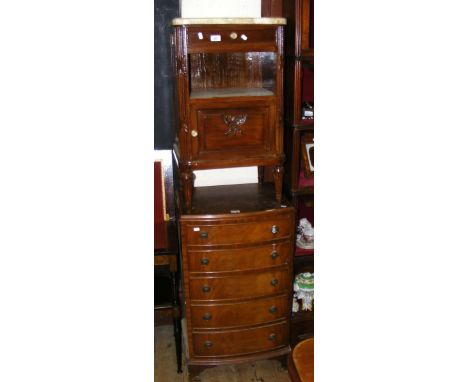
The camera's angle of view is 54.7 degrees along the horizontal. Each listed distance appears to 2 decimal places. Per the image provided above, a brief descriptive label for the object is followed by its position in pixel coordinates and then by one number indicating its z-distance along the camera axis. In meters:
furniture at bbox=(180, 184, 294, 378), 2.25
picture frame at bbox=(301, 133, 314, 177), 2.49
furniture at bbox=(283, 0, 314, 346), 2.19
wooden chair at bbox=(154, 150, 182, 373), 2.42
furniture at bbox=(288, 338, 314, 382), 1.46
